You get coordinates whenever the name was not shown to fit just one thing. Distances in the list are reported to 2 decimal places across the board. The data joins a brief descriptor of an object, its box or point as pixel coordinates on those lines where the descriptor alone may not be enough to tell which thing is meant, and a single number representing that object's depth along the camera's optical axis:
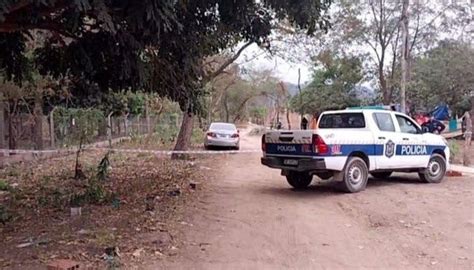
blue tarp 34.22
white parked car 24.31
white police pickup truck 10.73
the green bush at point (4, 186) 12.01
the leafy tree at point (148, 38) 6.93
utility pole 18.27
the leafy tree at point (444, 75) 28.95
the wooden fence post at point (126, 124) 30.35
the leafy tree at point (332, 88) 30.28
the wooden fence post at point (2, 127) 16.89
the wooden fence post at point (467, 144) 16.66
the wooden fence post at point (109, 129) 25.86
